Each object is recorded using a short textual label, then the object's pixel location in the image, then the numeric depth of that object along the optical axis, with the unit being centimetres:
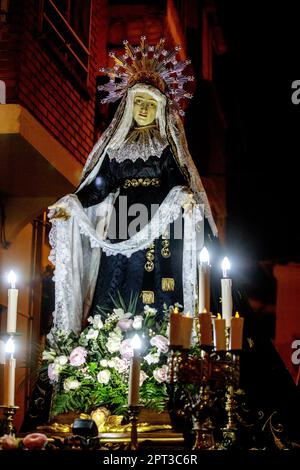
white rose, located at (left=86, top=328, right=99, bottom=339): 681
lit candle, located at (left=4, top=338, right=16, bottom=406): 572
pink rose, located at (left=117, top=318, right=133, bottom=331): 676
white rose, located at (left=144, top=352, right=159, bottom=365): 668
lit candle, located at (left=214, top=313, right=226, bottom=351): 535
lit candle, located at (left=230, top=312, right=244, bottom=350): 537
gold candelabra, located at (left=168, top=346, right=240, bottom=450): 529
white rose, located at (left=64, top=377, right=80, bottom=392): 670
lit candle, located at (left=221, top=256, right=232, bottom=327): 579
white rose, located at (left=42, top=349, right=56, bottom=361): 690
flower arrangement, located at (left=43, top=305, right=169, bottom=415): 661
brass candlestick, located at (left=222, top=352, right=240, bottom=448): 593
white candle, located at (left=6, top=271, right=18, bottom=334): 601
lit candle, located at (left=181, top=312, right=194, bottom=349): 514
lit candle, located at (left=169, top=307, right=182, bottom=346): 512
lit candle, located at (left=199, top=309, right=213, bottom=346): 521
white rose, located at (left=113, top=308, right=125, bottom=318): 689
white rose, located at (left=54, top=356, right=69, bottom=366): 678
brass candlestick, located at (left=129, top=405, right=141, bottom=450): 528
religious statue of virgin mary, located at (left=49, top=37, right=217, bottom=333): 725
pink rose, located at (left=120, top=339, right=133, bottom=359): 657
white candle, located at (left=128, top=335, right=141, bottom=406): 535
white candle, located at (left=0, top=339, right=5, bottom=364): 909
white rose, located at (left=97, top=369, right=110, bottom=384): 661
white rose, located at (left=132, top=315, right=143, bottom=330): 678
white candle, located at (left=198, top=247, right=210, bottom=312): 546
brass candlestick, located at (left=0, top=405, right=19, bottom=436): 571
